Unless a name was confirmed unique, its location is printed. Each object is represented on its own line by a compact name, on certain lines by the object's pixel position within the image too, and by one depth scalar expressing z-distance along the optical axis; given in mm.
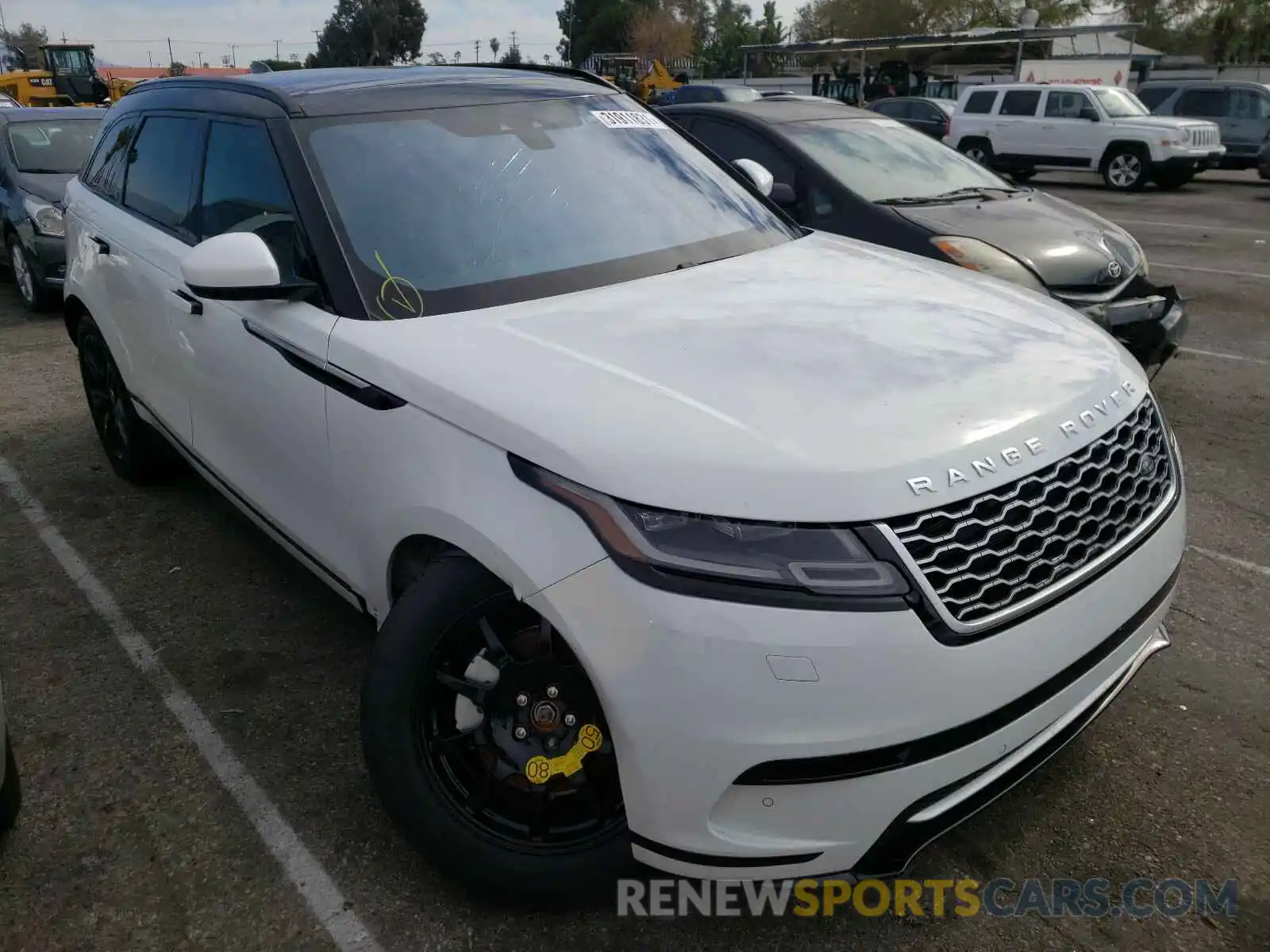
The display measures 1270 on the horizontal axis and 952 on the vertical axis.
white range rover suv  1842
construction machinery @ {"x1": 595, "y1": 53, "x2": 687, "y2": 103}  29922
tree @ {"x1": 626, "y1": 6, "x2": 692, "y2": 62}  80500
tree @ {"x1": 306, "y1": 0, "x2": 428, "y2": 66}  74688
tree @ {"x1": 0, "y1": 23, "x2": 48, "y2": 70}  76625
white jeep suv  17734
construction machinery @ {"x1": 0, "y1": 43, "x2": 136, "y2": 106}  27328
